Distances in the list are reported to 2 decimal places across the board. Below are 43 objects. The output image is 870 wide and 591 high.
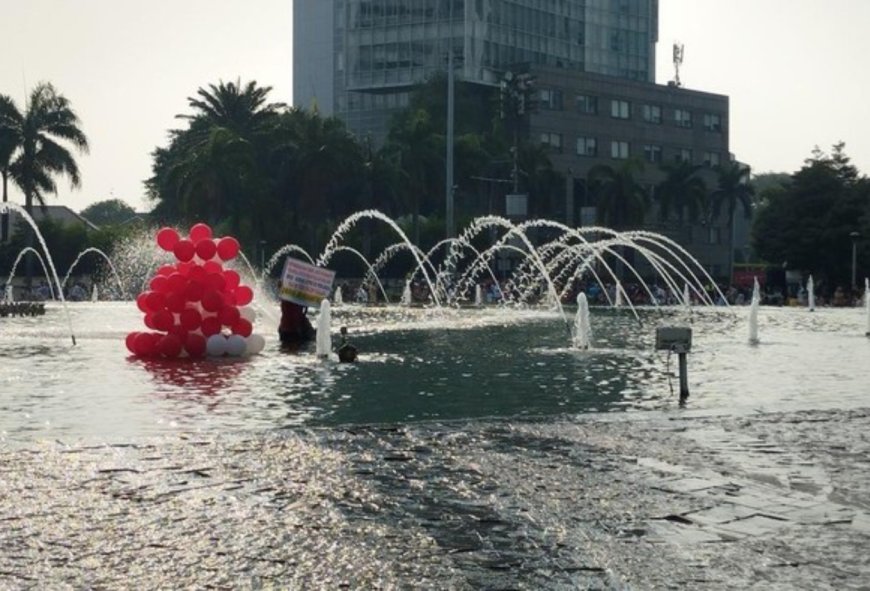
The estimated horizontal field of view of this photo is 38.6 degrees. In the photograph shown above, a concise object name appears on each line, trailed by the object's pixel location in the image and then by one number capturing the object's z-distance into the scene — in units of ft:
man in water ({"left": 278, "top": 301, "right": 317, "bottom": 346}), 88.28
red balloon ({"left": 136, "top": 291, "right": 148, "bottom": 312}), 76.07
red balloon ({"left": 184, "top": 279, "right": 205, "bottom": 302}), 75.61
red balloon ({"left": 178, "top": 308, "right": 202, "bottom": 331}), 76.18
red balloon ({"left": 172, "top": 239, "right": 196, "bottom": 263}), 77.10
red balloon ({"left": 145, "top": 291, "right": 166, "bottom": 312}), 75.66
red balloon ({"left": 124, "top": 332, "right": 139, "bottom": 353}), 78.52
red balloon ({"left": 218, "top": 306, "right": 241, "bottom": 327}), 77.36
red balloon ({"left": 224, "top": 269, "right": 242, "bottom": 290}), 78.28
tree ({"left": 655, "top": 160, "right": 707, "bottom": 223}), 346.13
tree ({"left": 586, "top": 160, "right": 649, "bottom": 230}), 312.50
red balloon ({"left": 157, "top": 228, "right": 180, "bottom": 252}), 78.84
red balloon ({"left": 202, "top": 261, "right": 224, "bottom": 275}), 77.41
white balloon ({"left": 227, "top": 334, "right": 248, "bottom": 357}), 76.79
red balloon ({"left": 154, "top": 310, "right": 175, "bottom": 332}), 75.87
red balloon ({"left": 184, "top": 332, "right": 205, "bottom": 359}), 76.07
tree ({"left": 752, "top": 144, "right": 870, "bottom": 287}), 269.03
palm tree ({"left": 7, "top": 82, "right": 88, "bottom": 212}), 240.73
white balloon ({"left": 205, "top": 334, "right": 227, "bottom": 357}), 76.43
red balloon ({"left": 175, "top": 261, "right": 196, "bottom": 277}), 76.95
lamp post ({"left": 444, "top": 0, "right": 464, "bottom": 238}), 207.95
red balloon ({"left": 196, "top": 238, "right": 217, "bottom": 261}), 77.71
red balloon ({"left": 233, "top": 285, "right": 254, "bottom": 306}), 79.46
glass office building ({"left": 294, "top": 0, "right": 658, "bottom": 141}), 361.30
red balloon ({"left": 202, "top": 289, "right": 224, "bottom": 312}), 75.92
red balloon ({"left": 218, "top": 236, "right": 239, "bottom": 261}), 79.30
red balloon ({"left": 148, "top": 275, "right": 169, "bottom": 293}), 75.87
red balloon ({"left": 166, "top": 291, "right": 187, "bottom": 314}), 75.41
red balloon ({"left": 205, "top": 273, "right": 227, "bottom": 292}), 76.54
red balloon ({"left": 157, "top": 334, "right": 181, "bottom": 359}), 76.07
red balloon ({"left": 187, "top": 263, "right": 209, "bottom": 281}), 76.47
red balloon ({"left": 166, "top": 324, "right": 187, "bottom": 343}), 76.33
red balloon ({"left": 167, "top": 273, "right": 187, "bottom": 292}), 75.72
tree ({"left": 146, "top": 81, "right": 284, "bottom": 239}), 249.14
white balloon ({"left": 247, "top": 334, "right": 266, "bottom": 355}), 78.48
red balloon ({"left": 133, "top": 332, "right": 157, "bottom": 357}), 77.20
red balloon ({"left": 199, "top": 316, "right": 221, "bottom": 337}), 77.05
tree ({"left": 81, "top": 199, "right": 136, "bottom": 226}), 607.78
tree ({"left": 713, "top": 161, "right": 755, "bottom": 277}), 361.92
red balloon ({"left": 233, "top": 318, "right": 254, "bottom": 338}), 78.48
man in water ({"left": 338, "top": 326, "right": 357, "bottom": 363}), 71.92
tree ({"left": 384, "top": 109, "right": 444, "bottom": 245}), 268.82
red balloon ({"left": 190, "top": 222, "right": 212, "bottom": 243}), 79.71
